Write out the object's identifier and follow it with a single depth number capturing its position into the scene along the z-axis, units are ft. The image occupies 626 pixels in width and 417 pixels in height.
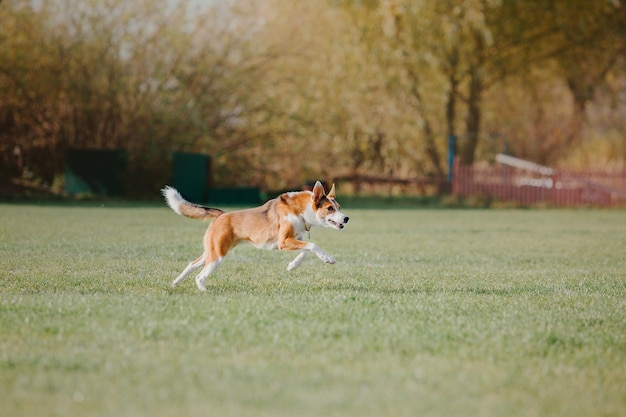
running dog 56.44
